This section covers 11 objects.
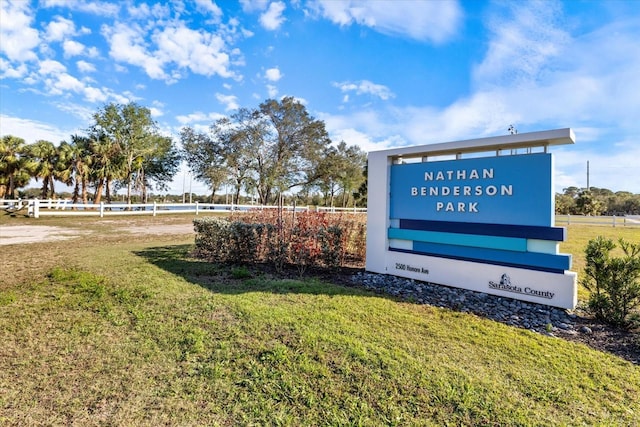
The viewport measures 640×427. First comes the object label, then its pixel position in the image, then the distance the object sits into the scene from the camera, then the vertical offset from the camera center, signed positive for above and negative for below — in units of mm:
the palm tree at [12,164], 26516 +3551
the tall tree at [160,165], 35469 +5003
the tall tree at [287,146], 31672 +6427
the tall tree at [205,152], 32625 +5819
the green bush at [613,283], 3973 -927
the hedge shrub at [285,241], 6316 -709
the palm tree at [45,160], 27859 +4119
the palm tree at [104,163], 30328 +4251
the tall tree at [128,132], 32438 +7857
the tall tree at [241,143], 31656 +6559
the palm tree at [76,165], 28938 +3857
